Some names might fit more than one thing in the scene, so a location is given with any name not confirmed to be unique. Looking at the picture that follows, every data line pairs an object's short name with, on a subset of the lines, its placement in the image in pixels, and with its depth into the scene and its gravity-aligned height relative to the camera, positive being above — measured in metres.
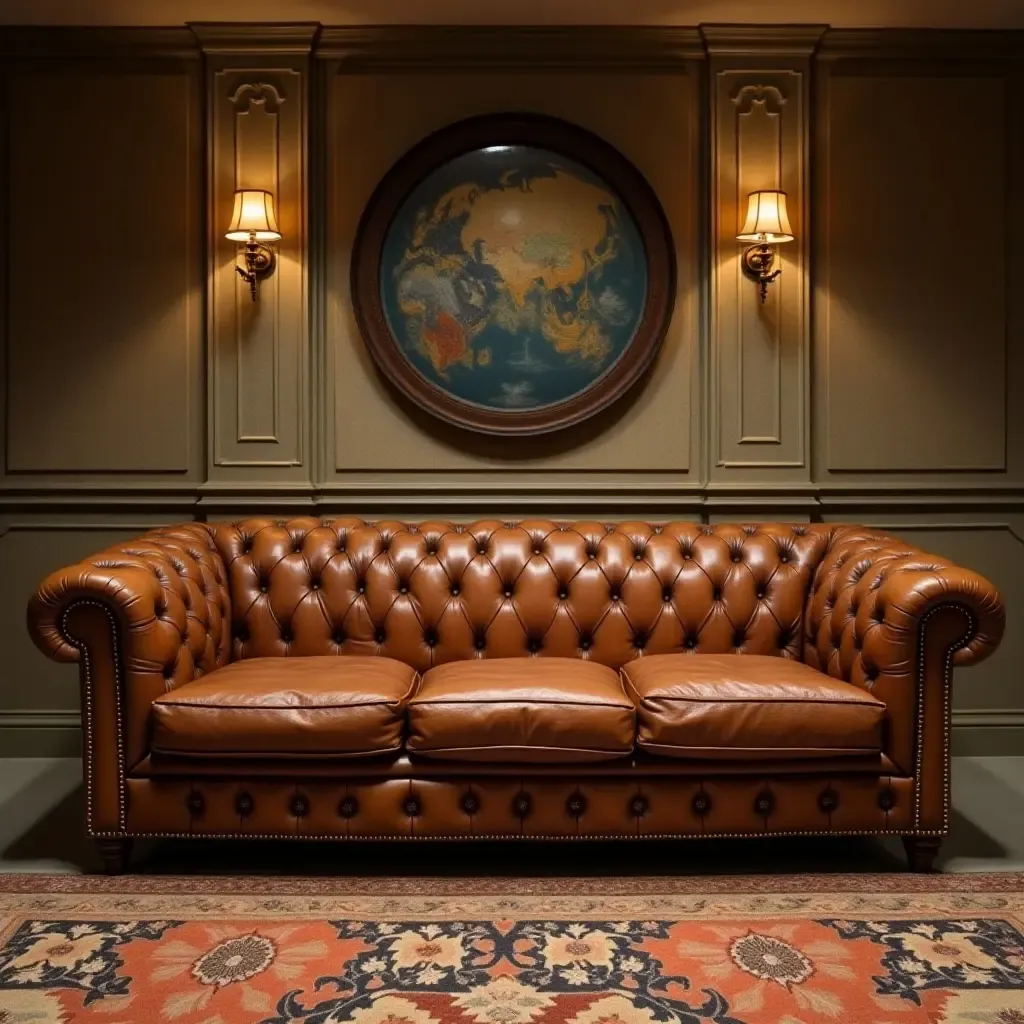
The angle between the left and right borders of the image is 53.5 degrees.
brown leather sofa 2.34 -0.54
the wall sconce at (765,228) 3.21 +0.88
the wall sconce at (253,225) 3.19 +0.88
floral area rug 1.79 -0.88
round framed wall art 3.36 +0.77
